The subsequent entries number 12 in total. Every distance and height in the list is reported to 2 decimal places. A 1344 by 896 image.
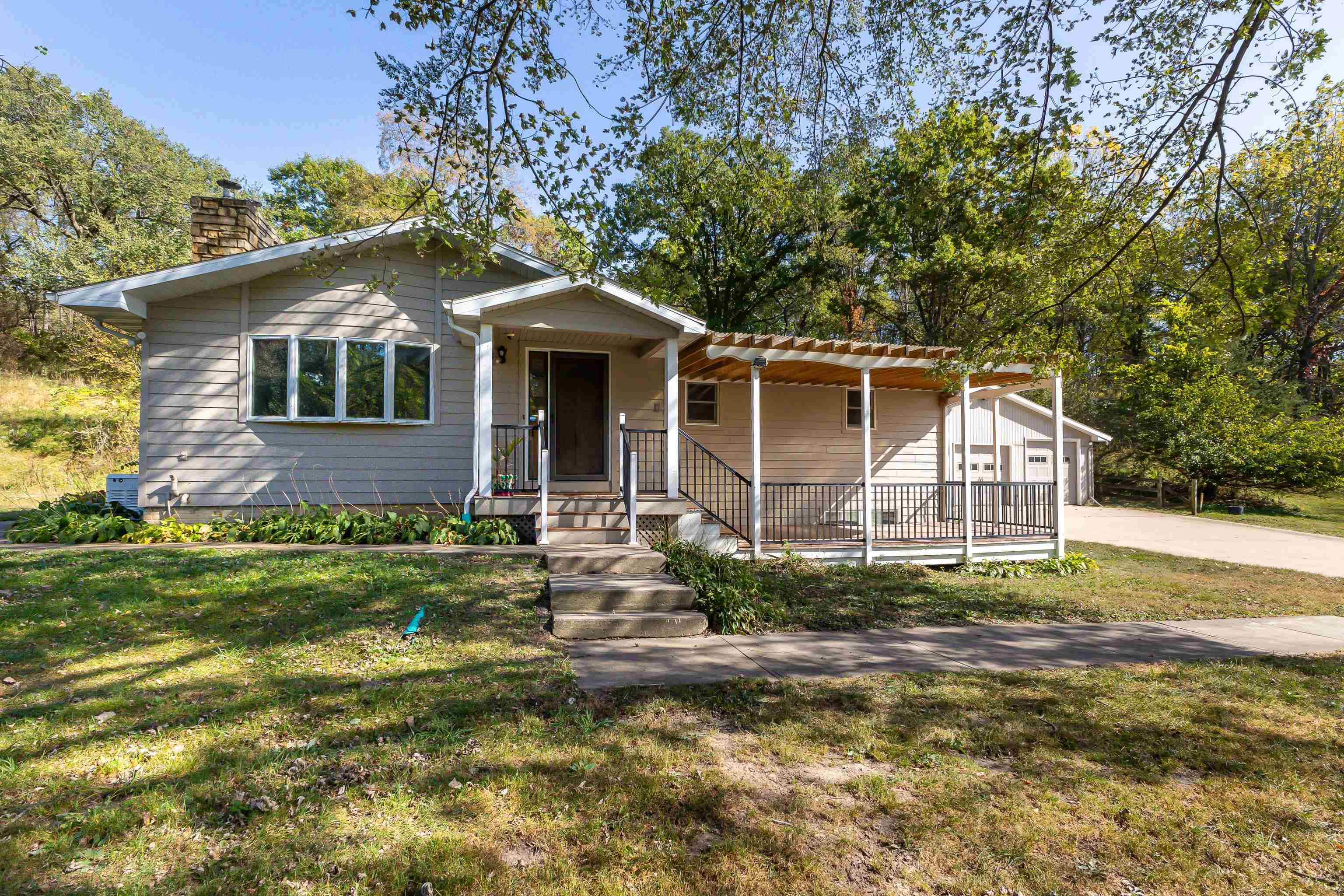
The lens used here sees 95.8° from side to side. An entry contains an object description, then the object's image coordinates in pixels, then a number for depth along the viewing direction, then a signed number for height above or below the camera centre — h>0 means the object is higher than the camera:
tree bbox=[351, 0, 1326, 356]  4.72 +3.24
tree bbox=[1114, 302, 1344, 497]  18.80 +1.30
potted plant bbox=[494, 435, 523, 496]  8.57 -0.12
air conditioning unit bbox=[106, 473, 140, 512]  8.95 -0.47
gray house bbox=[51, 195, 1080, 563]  8.13 +0.95
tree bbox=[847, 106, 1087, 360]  6.25 +4.61
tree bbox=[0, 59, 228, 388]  18.86 +8.54
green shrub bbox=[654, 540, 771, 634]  5.54 -1.24
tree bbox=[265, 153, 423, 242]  20.38 +10.47
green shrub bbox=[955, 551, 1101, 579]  9.51 -1.66
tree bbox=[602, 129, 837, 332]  15.88 +6.22
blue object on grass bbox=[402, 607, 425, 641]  4.45 -1.25
